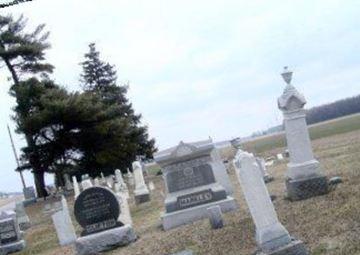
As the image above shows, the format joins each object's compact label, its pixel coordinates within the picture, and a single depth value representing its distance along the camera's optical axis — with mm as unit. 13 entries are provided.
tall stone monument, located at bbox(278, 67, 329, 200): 11984
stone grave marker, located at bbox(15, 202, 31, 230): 22994
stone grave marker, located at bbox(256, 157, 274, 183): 17594
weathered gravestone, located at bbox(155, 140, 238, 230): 13477
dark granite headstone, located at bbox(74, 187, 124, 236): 12695
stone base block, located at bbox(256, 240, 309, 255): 7328
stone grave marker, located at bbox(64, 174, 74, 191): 41759
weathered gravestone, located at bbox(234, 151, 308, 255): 7410
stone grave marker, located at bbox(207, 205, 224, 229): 11164
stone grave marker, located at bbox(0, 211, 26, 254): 16797
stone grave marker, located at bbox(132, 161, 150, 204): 20984
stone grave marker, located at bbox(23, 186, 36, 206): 43344
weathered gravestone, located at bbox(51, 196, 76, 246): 15148
